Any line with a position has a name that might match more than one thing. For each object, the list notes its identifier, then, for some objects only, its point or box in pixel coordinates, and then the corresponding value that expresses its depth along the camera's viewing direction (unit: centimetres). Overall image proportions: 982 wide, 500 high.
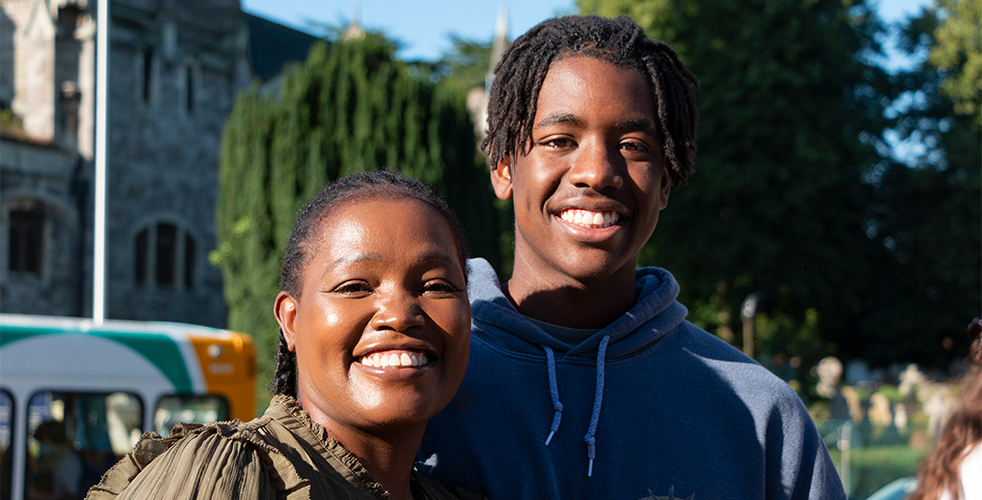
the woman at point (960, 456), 264
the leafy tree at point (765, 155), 2086
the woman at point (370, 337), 177
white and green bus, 920
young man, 215
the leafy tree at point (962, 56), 2358
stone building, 1989
